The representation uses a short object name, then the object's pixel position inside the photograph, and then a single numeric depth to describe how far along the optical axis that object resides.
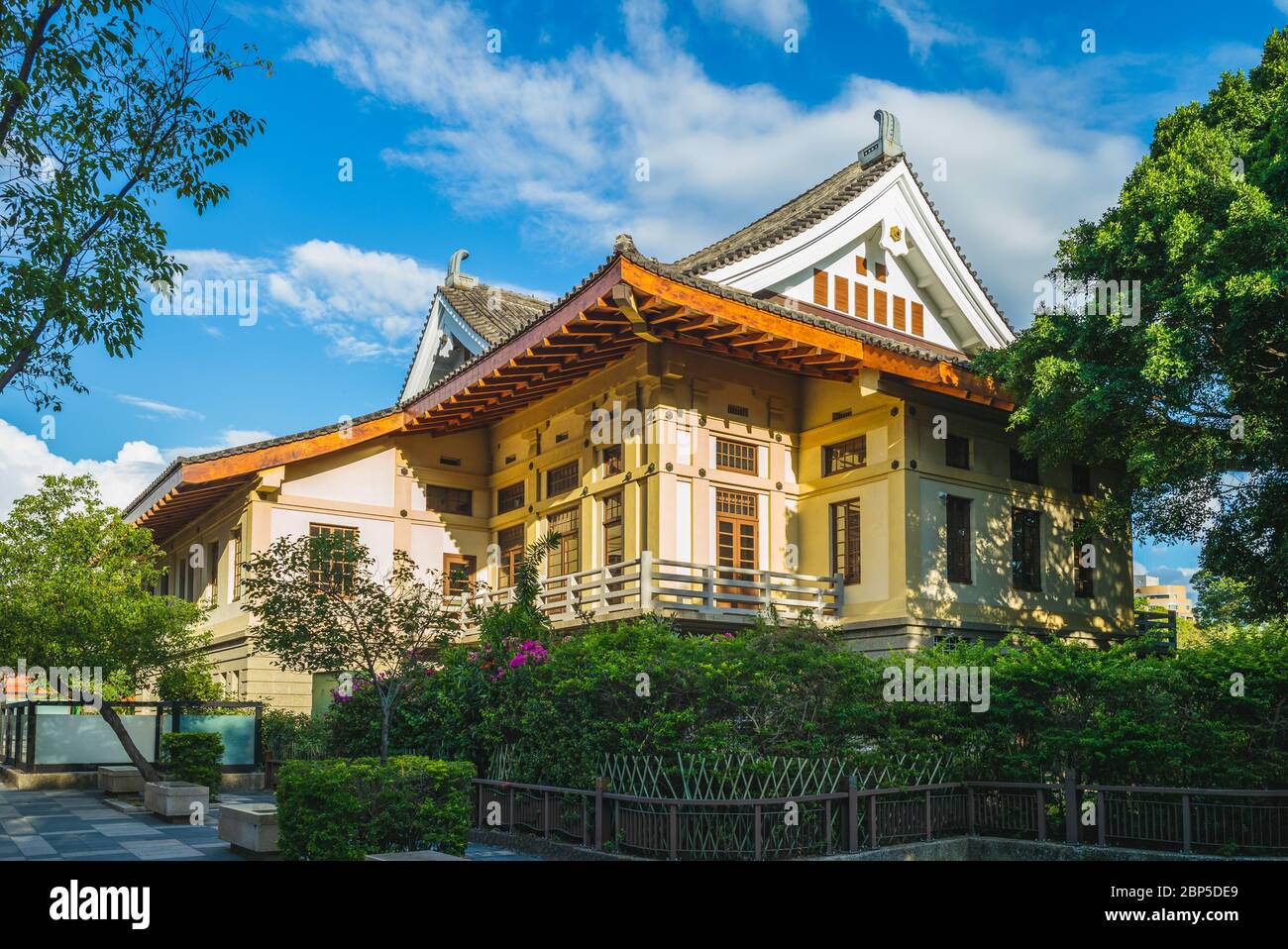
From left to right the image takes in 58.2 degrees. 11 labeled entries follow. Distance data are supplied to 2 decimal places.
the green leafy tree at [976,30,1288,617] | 16.03
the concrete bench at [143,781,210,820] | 17.41
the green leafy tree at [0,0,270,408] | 11.34
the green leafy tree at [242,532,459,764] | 15.54
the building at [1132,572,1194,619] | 146.62
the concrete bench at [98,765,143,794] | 20.81
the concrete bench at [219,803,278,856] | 13.16
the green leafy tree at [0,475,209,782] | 19.70
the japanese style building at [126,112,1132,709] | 21.14
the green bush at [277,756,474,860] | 12.23
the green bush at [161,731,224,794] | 20.25
